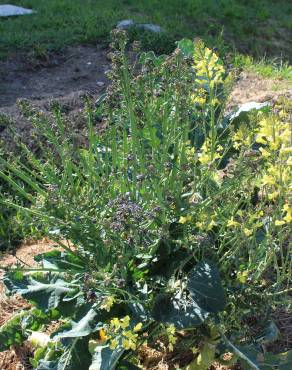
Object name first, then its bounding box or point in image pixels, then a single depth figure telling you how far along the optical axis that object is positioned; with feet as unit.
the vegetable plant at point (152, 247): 6.98
